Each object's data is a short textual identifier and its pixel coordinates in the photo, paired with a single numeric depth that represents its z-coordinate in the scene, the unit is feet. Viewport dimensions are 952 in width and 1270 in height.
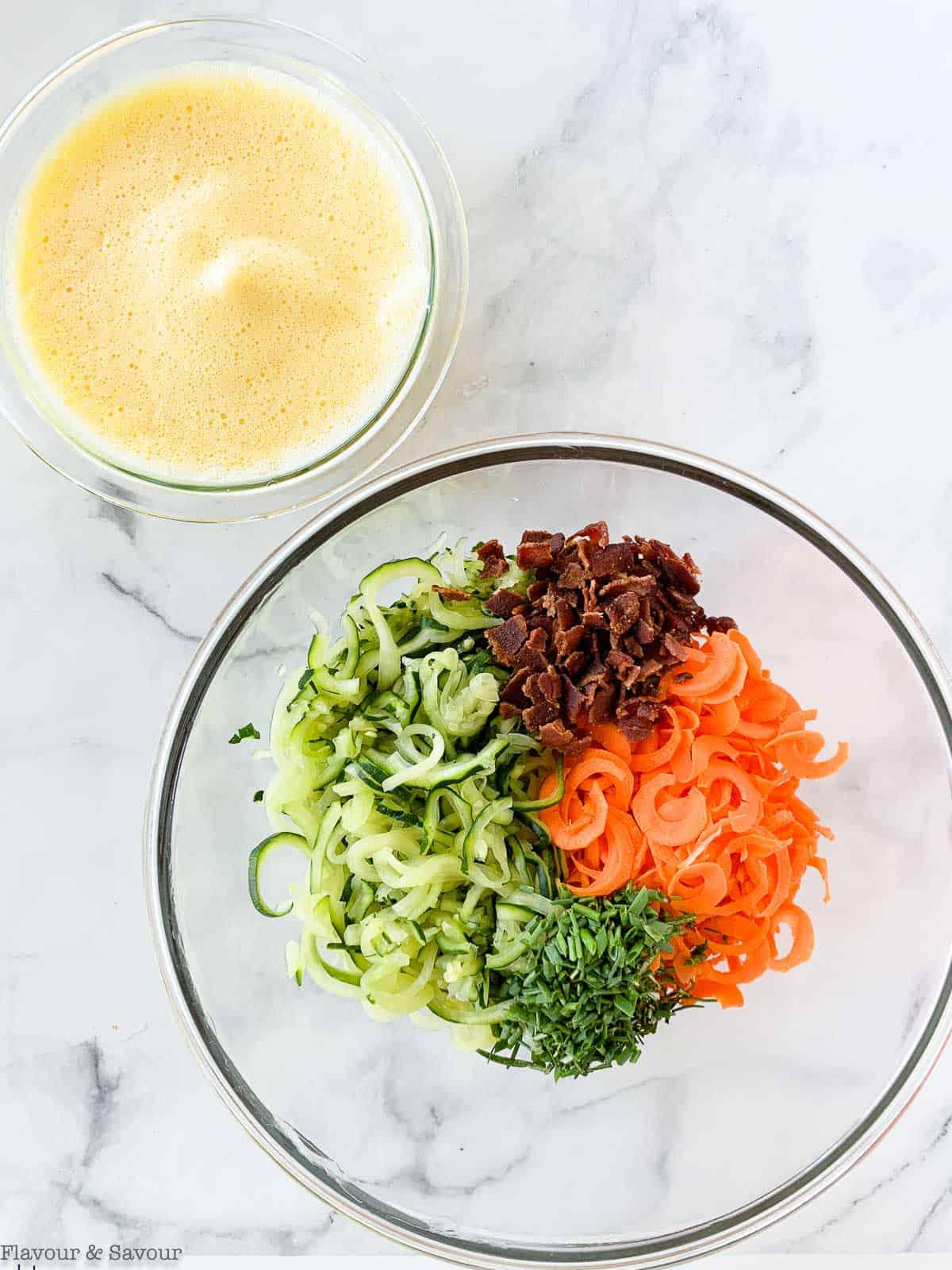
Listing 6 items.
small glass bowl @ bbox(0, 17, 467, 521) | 1.50
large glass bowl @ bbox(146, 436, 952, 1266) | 1.48
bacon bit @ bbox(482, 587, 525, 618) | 1.34
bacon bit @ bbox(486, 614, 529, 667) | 1.31
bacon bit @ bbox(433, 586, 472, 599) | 1.36
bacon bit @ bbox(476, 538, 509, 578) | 1.39
